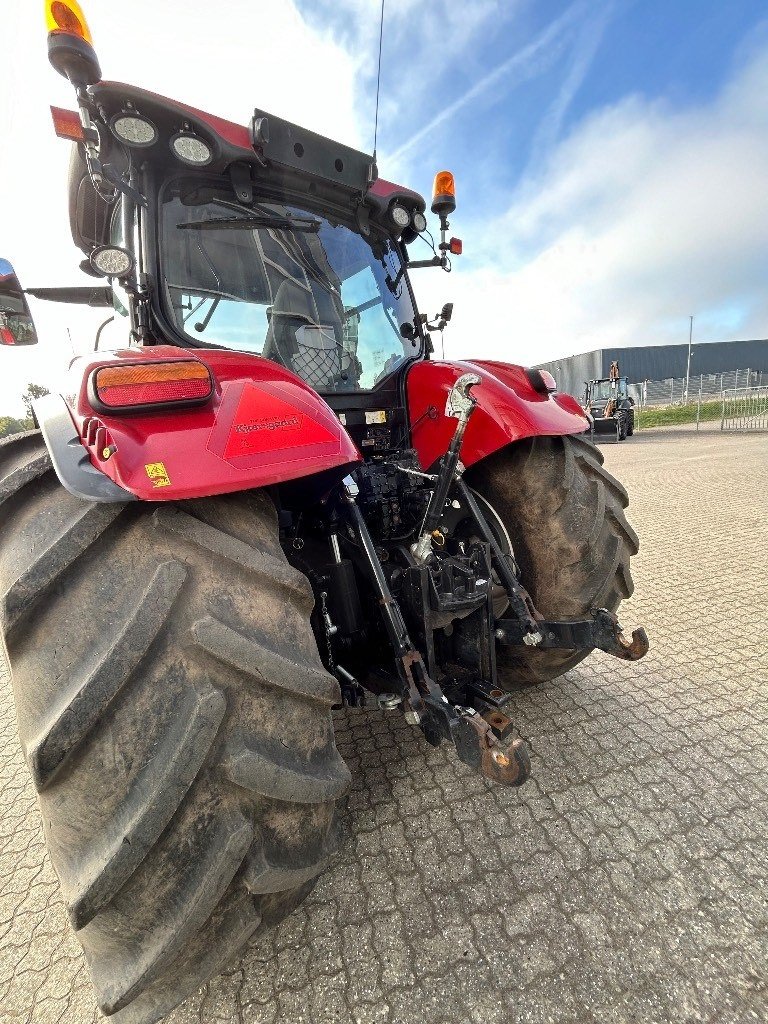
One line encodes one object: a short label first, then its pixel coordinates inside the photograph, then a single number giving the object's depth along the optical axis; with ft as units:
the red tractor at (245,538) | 2.93
